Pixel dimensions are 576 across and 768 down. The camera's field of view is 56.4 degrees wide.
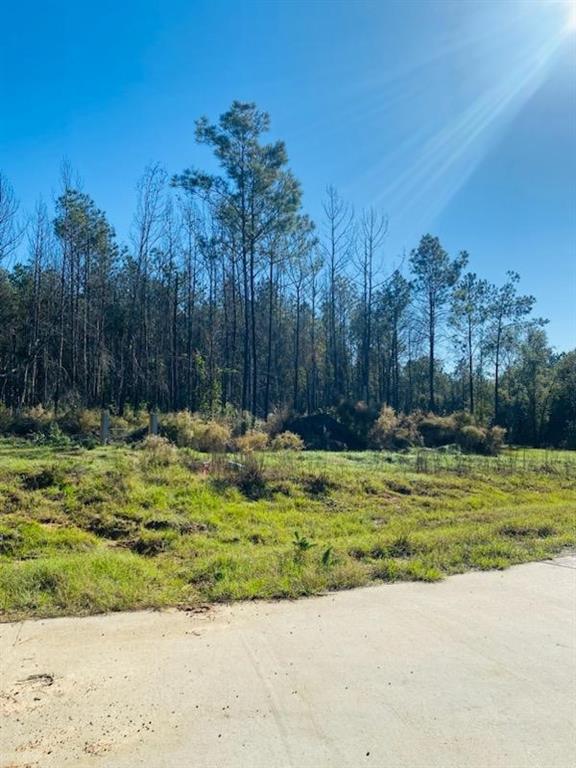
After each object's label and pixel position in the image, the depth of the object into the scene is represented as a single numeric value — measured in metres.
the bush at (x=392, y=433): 22.11
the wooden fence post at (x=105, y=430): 14.85
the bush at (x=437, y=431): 23.73
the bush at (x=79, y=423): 16.67
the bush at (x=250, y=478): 10.34
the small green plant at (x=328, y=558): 6.22
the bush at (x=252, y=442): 15.23
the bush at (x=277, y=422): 20.69
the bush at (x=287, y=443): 16.92
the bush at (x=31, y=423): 16.69
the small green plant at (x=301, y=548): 6.36
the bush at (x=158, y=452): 11.06
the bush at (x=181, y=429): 15.25
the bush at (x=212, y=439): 14.74
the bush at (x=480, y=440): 23.33
